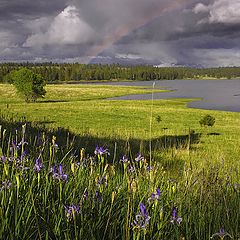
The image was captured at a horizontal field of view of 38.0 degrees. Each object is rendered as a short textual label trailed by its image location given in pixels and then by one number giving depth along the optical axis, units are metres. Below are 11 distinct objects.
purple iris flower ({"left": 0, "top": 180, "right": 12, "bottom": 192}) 2.43
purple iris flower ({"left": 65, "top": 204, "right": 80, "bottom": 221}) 2.12
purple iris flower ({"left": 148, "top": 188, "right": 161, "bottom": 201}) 2.30
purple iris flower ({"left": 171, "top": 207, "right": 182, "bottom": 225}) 2.19
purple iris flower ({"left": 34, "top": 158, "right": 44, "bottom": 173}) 2.64
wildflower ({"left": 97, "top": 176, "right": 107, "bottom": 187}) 2.89
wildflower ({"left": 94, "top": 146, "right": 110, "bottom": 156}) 3.08
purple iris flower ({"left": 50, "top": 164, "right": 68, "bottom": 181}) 2.59
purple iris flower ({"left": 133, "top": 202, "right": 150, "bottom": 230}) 1.83
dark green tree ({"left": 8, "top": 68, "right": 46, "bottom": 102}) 64.44
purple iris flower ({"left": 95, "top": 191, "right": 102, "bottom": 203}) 2.65
